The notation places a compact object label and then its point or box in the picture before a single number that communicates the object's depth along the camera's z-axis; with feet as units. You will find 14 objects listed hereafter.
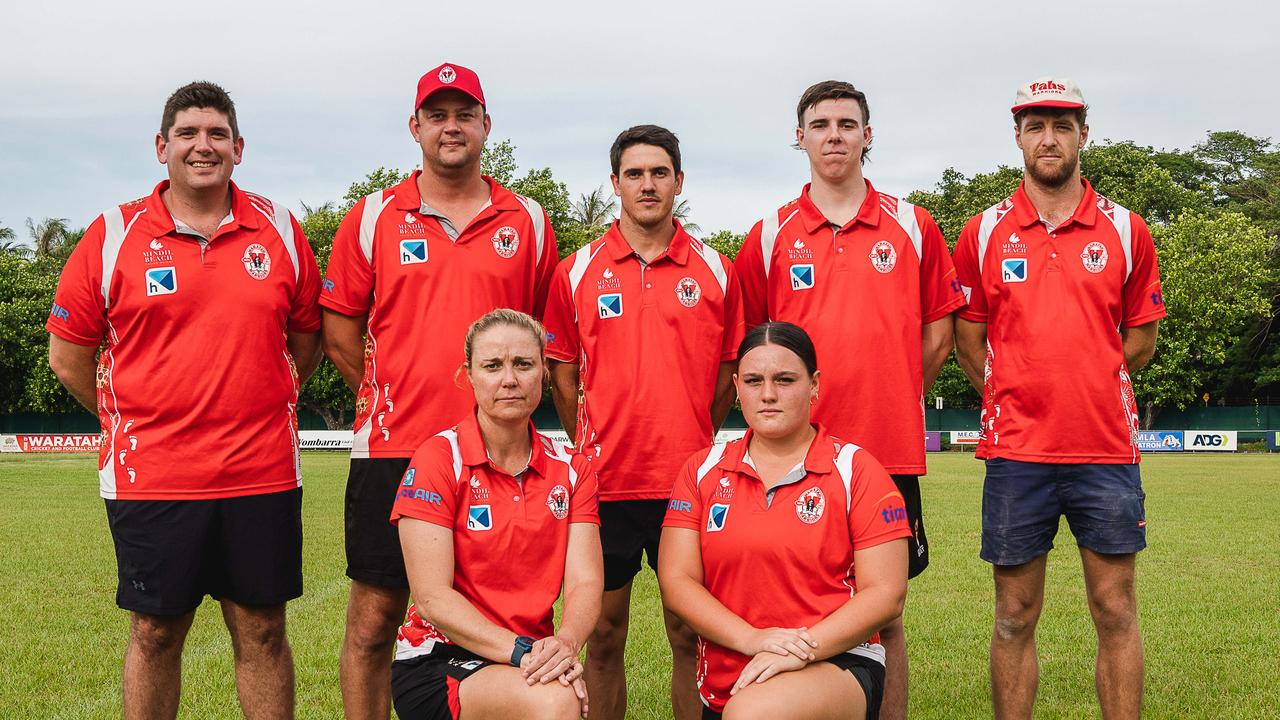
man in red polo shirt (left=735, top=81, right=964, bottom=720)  15.23
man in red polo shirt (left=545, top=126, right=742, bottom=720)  15.28
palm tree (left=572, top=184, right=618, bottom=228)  163.02
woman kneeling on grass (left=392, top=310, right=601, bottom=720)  12.37
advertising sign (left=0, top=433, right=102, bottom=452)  131.23
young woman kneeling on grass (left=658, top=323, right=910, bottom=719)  12.18
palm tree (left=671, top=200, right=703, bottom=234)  145.07
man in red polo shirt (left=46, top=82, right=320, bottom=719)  14.46
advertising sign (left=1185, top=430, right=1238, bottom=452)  127.44
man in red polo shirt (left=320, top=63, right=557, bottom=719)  15.19
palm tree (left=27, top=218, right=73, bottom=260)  194.39
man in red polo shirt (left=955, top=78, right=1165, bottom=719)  15.67
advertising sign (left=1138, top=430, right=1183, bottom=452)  129.59
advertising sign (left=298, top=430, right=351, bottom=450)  127.54
